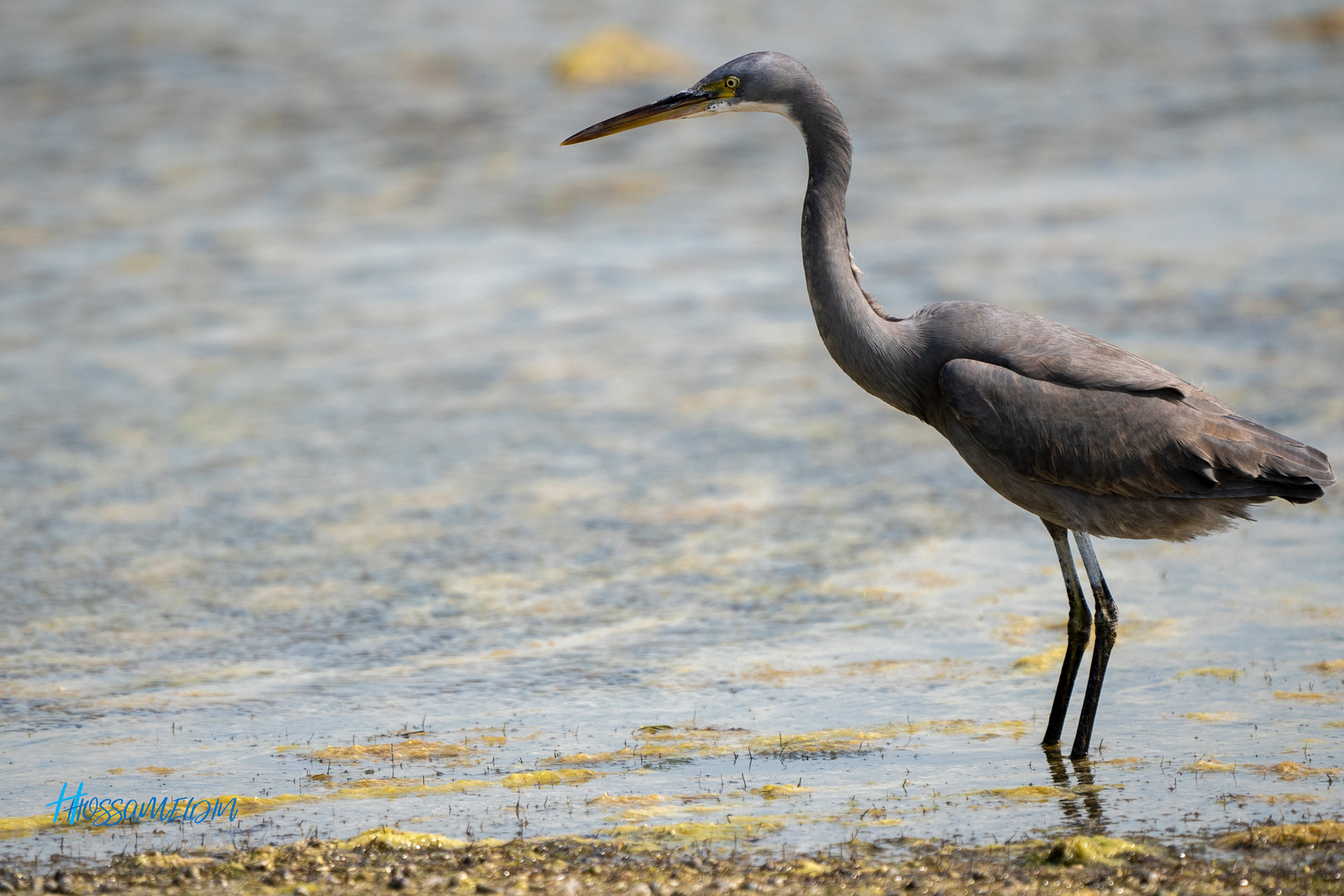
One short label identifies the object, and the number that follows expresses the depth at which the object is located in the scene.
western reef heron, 10.87
